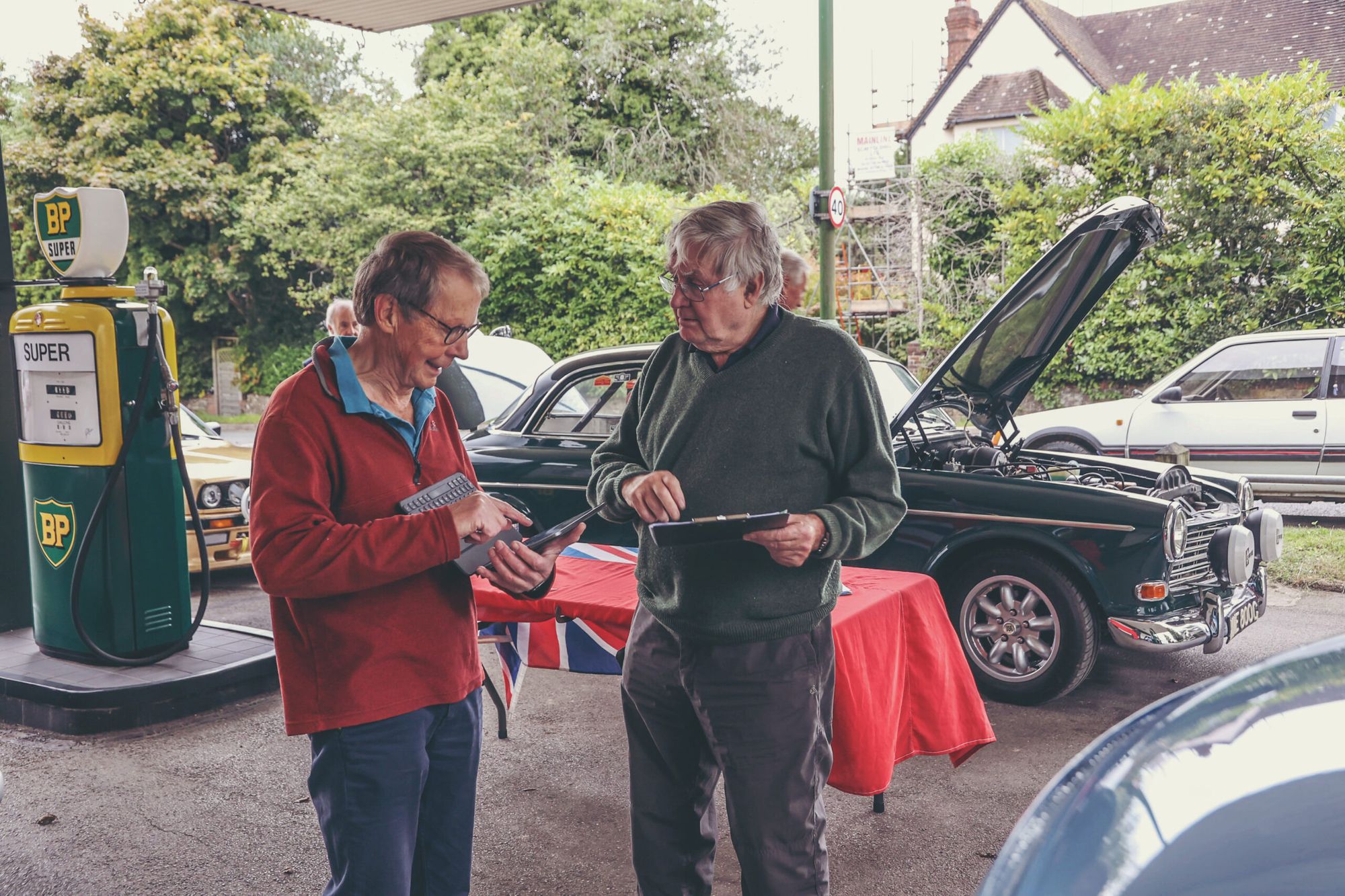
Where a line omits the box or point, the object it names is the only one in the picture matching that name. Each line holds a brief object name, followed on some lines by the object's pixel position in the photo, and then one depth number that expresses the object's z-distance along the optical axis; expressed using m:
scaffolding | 18.34
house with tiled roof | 26.91
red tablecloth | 2.96
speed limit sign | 10.29
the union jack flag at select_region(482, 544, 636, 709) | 3.41
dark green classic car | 4.82
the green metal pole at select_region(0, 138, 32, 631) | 5.52
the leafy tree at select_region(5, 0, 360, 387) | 23.14
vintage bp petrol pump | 4.90
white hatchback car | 9.27
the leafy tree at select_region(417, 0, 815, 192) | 23.81
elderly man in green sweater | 2.20
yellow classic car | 7.11
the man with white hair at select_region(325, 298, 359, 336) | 7.13
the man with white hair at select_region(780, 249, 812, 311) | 4.85
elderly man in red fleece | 1.94
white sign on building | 15.83
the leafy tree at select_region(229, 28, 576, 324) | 19.53
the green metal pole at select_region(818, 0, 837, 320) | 10.21
